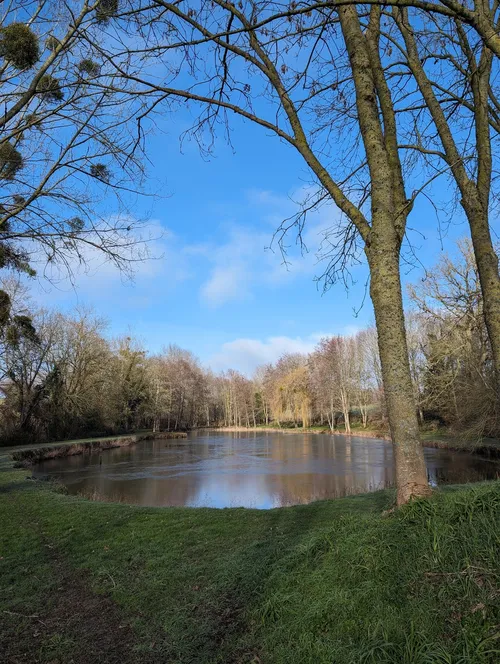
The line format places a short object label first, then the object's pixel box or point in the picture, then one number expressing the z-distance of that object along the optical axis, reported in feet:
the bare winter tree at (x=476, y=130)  16.16
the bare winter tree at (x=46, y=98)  18.24
